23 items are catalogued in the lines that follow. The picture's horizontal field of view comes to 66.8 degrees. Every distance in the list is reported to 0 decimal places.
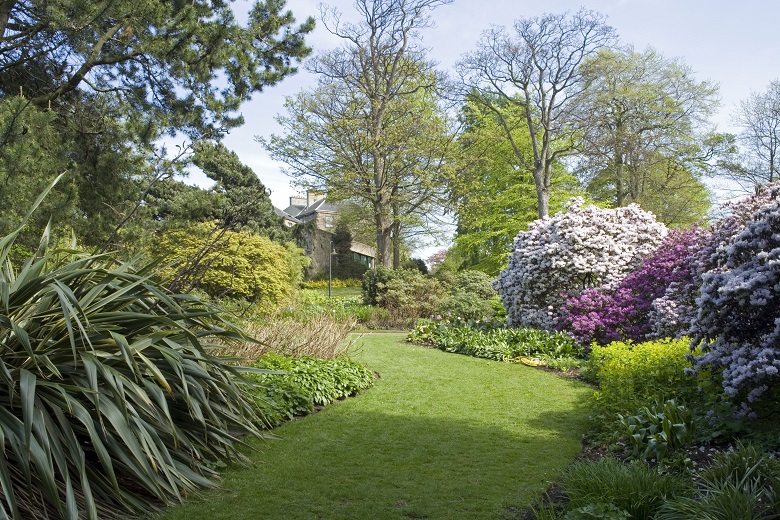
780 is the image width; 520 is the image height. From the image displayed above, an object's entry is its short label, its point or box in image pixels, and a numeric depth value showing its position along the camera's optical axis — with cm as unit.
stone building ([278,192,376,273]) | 4112
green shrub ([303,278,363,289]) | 3650
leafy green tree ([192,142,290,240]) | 3034
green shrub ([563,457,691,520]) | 360
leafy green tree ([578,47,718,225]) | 2641
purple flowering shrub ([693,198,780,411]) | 457
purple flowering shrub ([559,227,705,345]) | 1044
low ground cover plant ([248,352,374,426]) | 654
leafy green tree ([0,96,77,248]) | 740
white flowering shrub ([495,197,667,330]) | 1145
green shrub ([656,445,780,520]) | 323
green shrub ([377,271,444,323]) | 1783
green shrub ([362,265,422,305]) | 1892
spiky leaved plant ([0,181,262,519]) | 338
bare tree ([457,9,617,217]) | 2314
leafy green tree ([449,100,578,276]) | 2562
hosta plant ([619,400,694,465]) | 479
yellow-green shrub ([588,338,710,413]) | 610
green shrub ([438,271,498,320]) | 1497
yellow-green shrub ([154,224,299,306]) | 1460
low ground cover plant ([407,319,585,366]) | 1080
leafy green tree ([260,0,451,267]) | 2342
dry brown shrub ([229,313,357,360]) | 823
